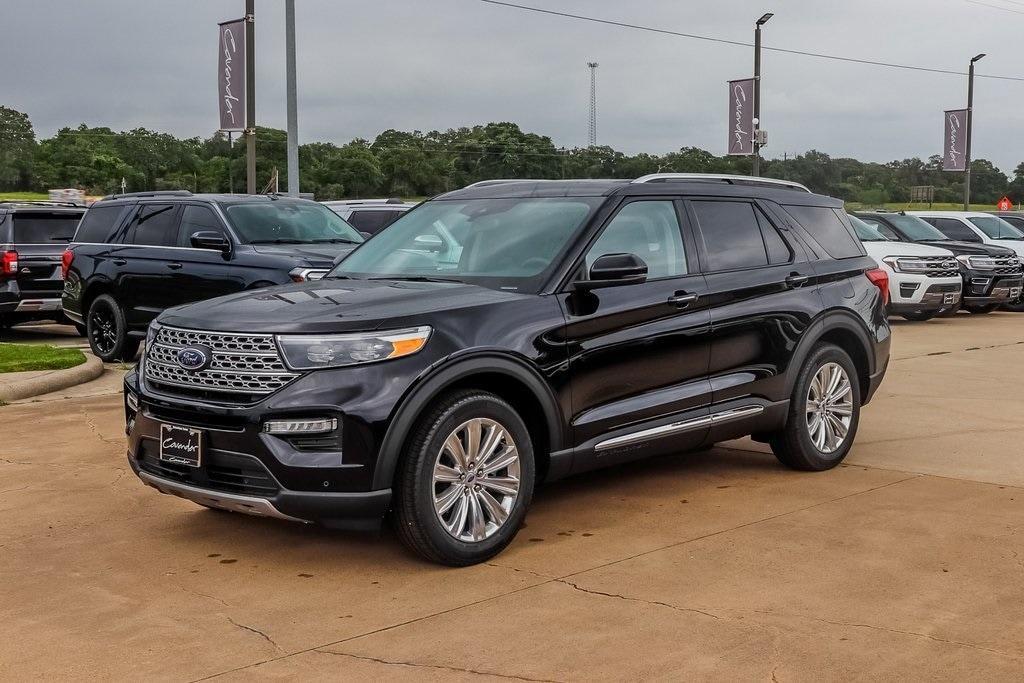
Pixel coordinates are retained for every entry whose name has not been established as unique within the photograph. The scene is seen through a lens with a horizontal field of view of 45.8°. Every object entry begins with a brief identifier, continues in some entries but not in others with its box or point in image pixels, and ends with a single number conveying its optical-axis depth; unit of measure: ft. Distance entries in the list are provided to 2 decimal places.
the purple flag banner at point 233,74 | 71.77
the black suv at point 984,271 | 65.16
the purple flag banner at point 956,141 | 139.23
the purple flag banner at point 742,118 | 112.47
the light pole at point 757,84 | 111.65
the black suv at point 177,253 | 39.24
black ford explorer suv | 16.57
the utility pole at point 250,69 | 72.64
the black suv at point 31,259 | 50.83
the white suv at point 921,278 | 60.23
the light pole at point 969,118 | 141.28
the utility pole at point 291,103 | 76.89
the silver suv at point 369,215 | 65.16
